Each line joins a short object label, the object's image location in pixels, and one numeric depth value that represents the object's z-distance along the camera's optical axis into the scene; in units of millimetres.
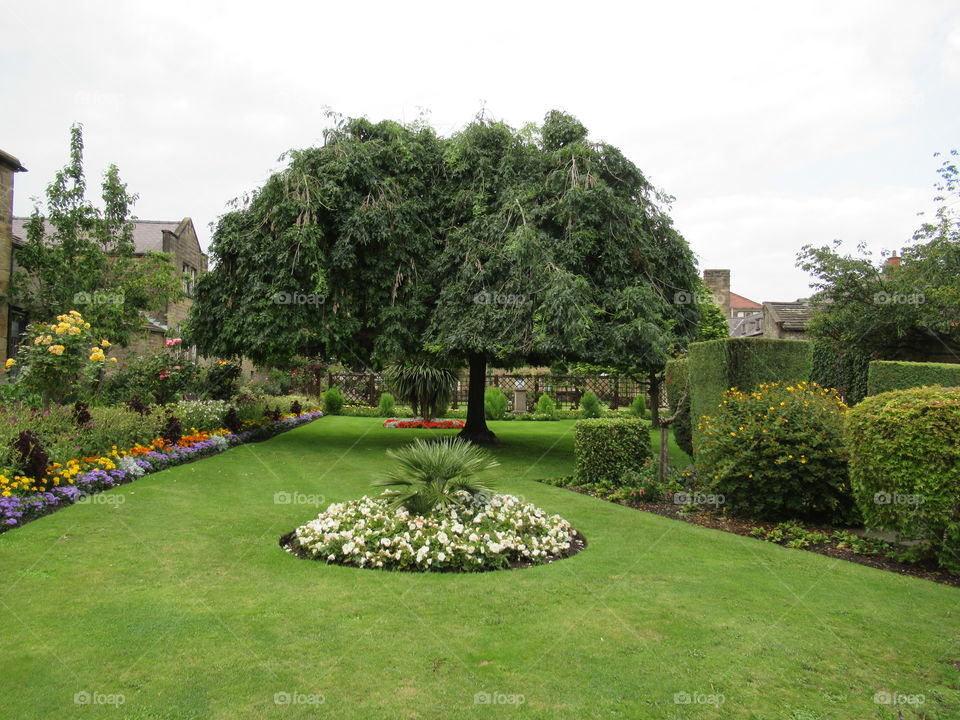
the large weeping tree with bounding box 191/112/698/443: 13070
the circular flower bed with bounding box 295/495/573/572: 5965
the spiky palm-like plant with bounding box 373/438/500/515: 6836
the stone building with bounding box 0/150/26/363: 15133
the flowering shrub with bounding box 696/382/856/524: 7586
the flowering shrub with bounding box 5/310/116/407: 10617
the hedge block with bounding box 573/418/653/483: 10570
